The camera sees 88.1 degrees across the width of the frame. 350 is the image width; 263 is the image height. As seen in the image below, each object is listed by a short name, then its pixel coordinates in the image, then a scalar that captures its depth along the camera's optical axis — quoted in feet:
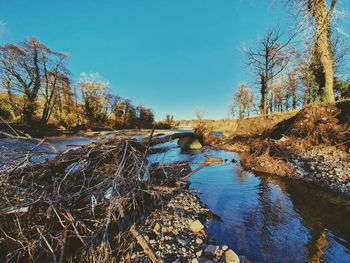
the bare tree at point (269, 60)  60.98
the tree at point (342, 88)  71.77
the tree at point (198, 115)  210.05
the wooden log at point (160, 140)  19.33
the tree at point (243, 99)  135.64
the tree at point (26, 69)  74.18
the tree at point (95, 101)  126.00
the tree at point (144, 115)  188.34
